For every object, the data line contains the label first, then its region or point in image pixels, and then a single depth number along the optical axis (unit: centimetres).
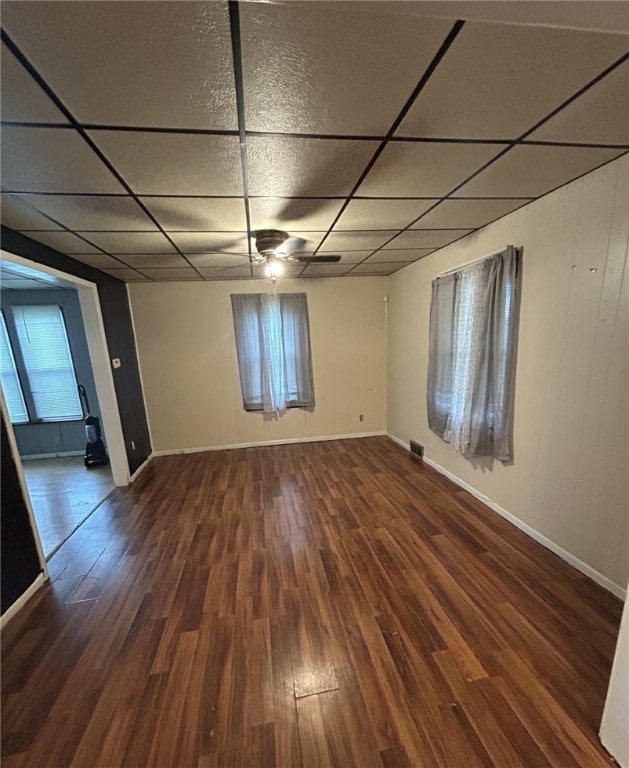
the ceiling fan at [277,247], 251
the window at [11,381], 438
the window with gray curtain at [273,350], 446
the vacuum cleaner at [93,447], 437
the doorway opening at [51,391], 367
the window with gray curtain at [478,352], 244
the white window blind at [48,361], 447
